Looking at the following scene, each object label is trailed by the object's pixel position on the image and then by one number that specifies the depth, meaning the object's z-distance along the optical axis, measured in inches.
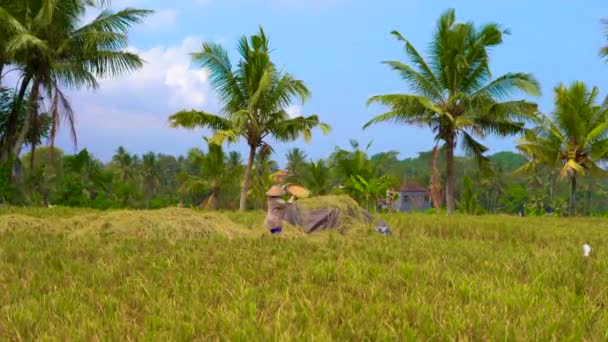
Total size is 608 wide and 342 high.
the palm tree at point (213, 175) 1208.2
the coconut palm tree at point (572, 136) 871.7
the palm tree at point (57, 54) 777.6
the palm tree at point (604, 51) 851.4
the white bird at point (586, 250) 217.2
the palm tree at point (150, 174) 2564.0
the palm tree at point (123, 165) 2364.7
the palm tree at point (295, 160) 2117.6
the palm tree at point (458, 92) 800.9
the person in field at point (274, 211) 369.4
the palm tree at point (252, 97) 796.0
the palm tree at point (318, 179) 1243.2
